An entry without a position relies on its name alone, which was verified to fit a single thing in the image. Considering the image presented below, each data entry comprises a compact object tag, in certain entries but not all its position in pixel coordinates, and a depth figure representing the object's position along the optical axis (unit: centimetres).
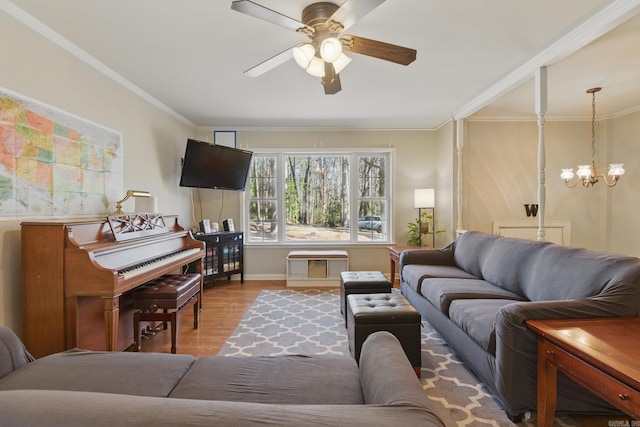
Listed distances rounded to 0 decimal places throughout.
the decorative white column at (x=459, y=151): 439
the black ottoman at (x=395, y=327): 219
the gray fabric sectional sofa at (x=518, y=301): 170
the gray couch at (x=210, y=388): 69
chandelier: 370
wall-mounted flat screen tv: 413
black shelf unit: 448
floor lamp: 477
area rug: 184
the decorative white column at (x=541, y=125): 280
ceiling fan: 170
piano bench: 252
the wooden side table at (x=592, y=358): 117
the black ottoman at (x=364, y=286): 304
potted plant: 494
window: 525
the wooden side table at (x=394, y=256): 440
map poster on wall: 205
